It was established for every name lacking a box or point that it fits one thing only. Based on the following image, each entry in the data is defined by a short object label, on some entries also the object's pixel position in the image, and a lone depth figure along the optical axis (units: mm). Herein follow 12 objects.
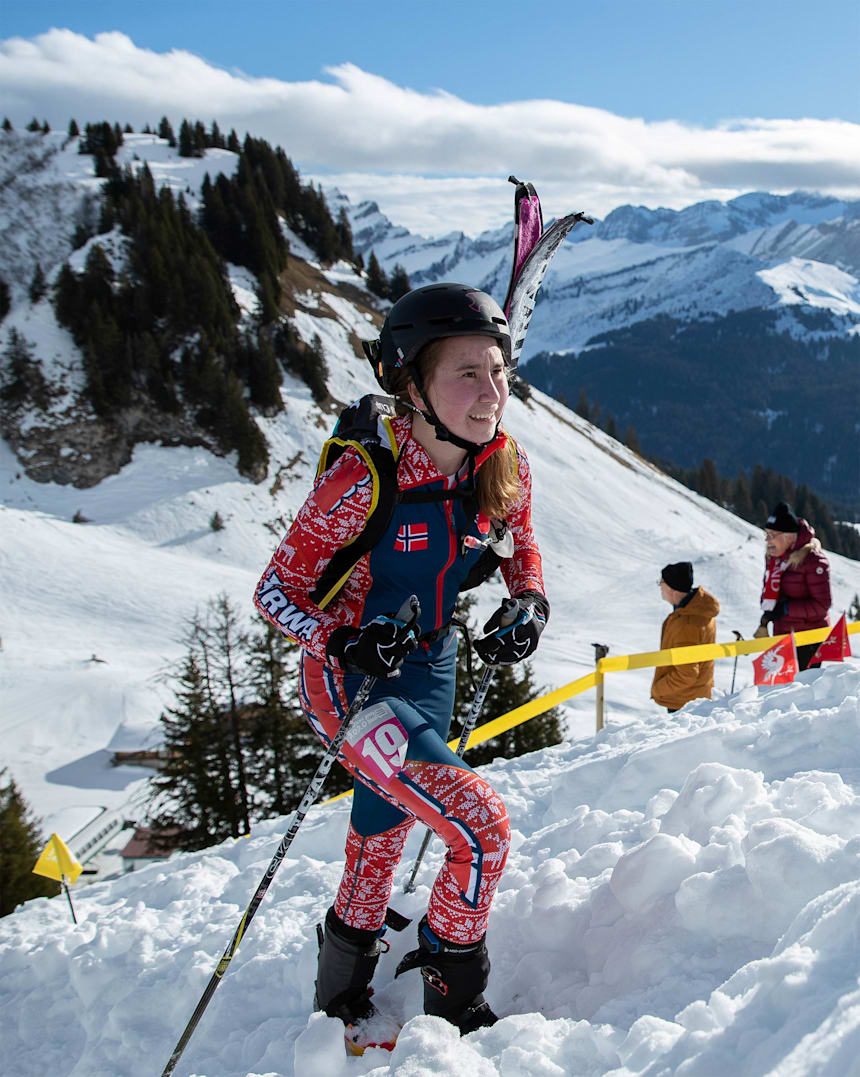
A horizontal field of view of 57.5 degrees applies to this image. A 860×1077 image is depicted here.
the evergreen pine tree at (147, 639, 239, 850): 19297
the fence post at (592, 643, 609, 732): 8852
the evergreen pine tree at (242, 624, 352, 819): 20188
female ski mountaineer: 3152
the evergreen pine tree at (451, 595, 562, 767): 19625
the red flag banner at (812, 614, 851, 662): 8914
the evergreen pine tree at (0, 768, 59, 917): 17562
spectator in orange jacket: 8414
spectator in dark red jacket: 8719
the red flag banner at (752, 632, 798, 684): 8375
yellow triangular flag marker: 5945
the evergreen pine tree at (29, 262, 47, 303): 56406
